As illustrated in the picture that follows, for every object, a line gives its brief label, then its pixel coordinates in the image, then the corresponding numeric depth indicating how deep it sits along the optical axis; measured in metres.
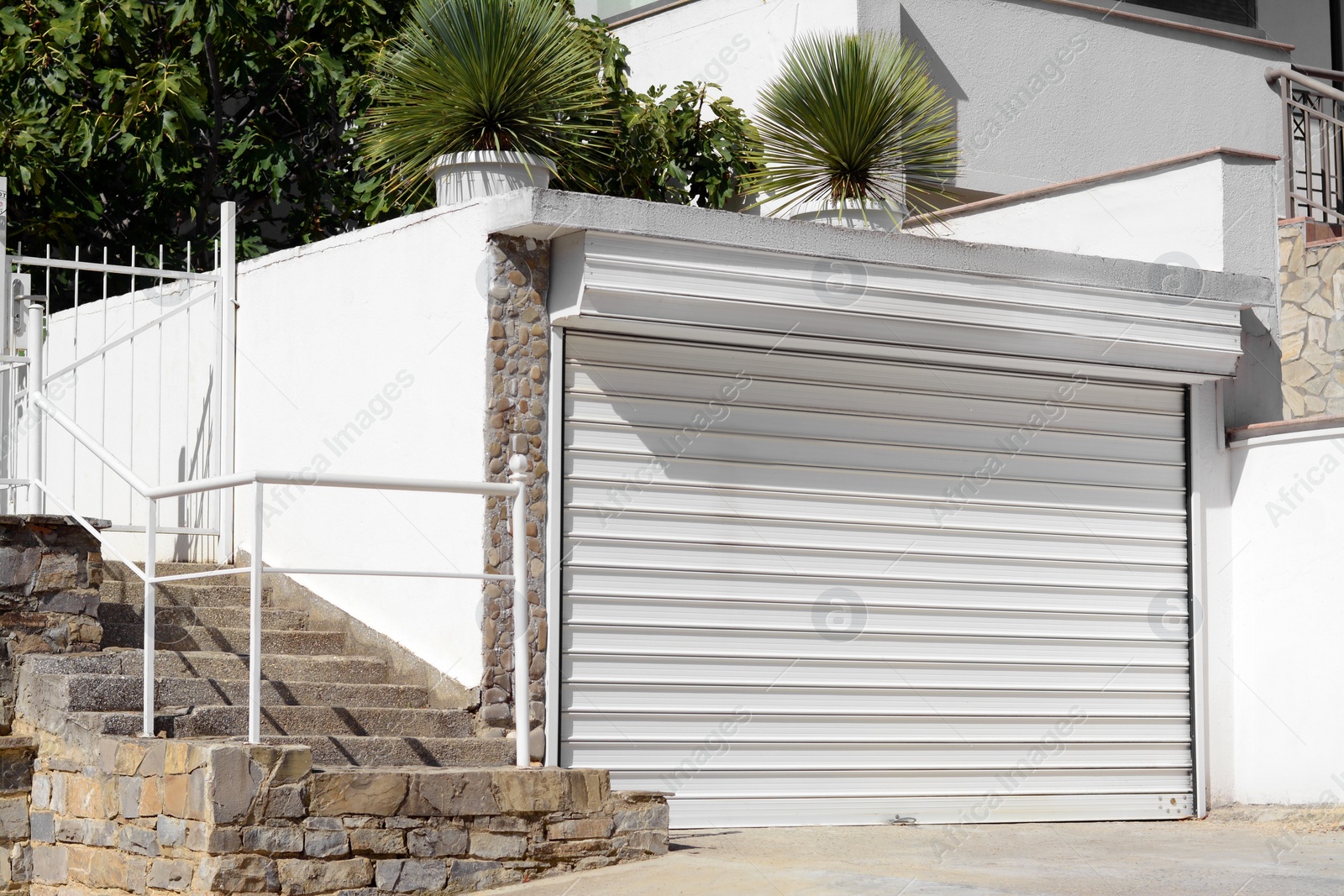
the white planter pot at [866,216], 11.47
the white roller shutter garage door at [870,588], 9.35
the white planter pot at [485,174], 9.77
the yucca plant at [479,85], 10.14
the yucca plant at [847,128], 11.60
